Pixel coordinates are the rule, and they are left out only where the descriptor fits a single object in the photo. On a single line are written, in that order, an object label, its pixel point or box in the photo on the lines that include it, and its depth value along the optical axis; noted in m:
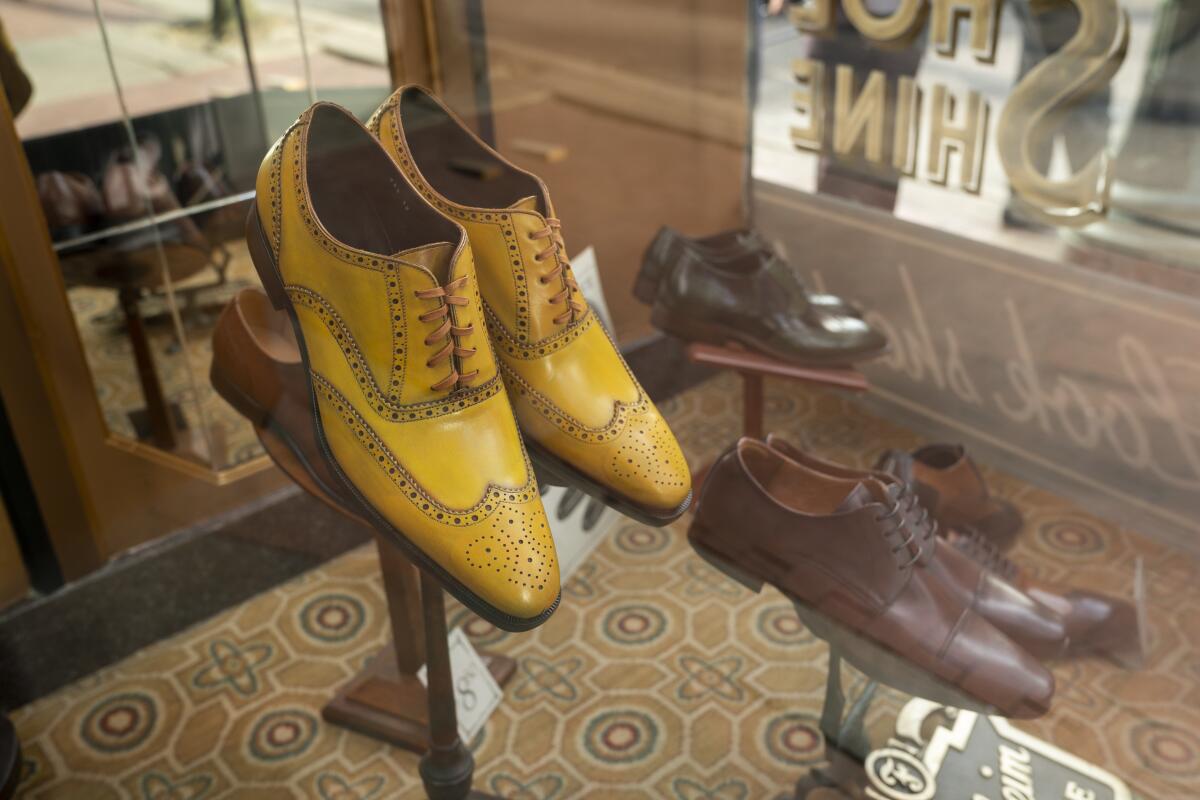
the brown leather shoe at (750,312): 1.31
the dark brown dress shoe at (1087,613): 1.08
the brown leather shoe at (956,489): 1.23
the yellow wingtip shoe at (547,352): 0.74
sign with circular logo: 0.90
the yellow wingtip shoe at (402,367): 0.69
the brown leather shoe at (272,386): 0.82
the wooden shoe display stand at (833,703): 0.97
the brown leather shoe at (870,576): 0.88
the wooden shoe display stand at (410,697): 0.99
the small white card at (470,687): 1.08
